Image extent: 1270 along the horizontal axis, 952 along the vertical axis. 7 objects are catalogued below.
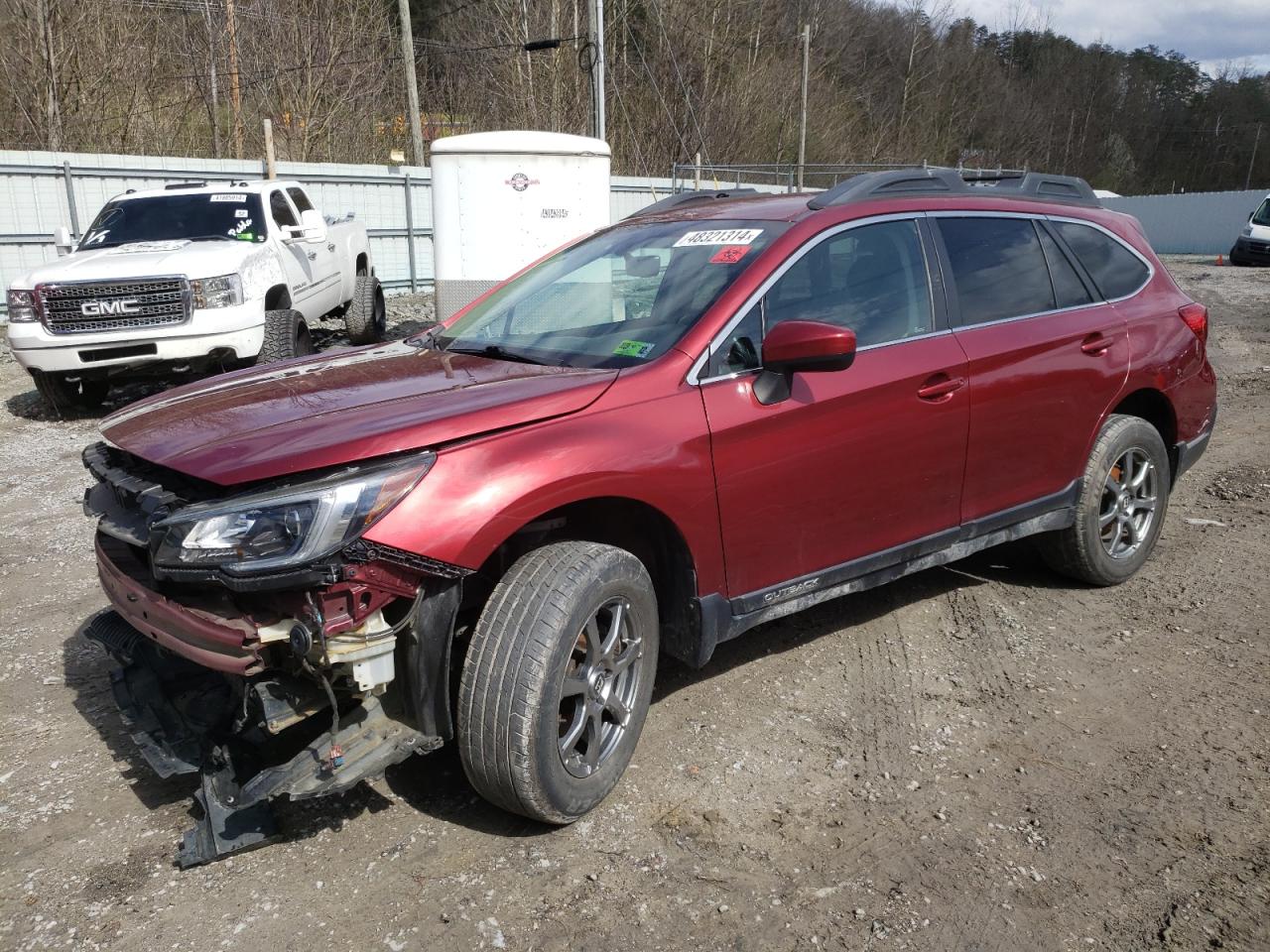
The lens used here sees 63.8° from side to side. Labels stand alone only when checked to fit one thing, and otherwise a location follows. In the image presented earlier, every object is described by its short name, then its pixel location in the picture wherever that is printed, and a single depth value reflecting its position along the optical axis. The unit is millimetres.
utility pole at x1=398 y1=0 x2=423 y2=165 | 24125
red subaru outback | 2623
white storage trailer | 11172
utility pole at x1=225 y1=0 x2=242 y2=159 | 21875
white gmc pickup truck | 8406
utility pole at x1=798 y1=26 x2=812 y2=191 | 36838
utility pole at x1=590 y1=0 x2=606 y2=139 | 17984
